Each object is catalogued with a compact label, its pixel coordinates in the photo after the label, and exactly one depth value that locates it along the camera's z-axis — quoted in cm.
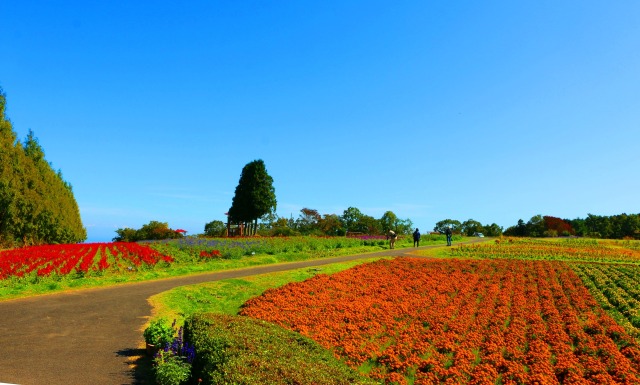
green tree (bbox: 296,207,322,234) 6378
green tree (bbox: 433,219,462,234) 9095
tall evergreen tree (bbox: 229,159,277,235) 5797
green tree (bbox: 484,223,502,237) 8836
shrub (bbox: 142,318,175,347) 892
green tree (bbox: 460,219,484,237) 8954
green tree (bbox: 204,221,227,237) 5962
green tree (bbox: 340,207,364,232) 6826
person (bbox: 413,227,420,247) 4019
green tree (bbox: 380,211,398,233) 7312
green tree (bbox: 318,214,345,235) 6300
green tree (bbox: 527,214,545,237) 8566
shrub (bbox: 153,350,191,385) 720
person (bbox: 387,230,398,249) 3794
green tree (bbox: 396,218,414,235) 7400
